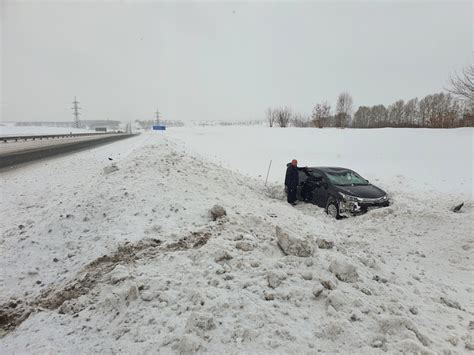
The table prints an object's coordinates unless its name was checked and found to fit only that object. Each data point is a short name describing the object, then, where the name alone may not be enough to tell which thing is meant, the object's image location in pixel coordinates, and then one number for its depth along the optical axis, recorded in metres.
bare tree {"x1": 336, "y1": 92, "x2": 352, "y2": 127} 67.57
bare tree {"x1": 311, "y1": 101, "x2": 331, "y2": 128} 61.09
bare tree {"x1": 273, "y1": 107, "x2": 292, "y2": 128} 72.94
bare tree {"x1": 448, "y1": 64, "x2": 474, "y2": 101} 20.49
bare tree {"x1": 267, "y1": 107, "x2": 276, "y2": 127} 83.06
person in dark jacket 10.98
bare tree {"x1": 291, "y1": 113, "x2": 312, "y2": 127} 83.96
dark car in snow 8.98
